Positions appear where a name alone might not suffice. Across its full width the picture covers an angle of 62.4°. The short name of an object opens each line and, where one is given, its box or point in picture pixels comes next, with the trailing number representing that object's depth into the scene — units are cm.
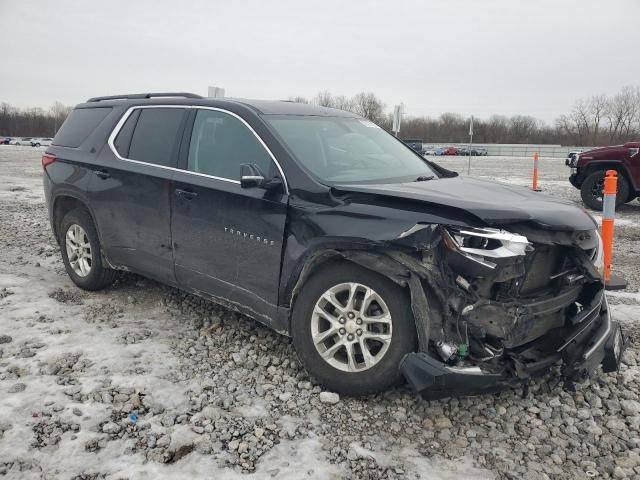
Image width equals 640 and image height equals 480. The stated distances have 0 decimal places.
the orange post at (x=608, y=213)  508
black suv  277
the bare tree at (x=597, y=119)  8062
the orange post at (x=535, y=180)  1405
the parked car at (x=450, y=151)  5892
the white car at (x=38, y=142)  6199
